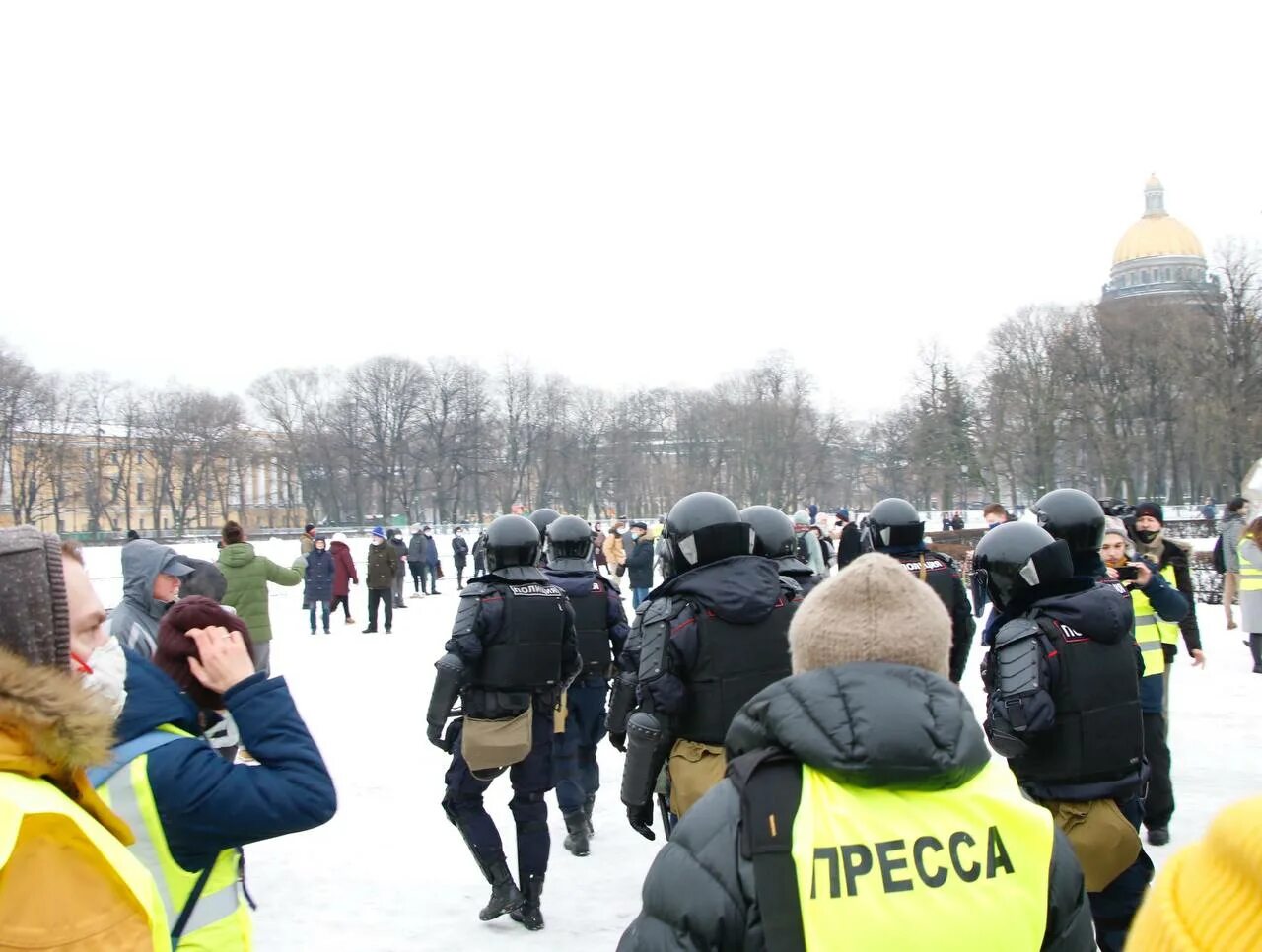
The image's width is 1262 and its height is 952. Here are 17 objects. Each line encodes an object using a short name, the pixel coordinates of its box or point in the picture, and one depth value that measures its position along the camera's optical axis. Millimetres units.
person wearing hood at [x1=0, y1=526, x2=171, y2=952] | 1425
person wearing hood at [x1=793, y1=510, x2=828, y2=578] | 18234
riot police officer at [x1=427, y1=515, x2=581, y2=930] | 5906
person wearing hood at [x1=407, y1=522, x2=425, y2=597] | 30016
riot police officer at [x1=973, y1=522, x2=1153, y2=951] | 4359
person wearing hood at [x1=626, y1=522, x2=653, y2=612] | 21891
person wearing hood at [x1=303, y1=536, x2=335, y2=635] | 20844
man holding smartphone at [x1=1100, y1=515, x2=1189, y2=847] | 6203
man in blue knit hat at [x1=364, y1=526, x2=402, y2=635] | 20531
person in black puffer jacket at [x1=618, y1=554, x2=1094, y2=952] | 1924
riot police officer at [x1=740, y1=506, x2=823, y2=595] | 7301
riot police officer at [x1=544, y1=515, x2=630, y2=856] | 7621
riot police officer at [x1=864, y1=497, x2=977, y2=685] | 8070
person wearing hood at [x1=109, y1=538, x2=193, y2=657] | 5673
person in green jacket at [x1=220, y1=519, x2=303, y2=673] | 11812
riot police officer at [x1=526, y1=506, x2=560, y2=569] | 11262
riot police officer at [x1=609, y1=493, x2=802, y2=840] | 4609
